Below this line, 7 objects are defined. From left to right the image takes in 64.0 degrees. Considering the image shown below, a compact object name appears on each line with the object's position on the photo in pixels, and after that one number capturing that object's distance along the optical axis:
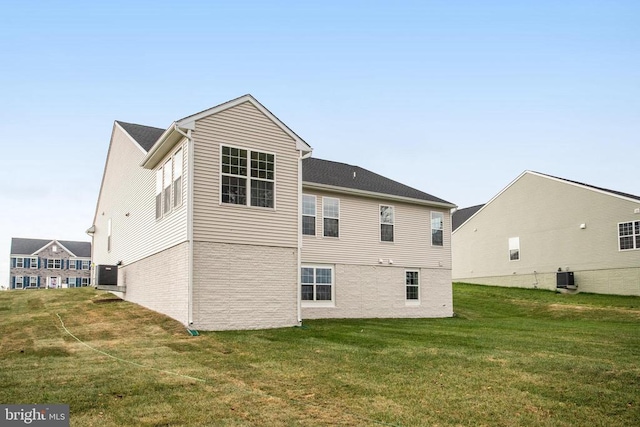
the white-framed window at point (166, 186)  15.56
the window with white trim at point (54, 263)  63.94
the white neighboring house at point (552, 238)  29.03
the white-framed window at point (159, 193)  16.44
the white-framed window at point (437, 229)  22.94
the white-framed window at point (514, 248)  34.16
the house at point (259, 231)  13.95
